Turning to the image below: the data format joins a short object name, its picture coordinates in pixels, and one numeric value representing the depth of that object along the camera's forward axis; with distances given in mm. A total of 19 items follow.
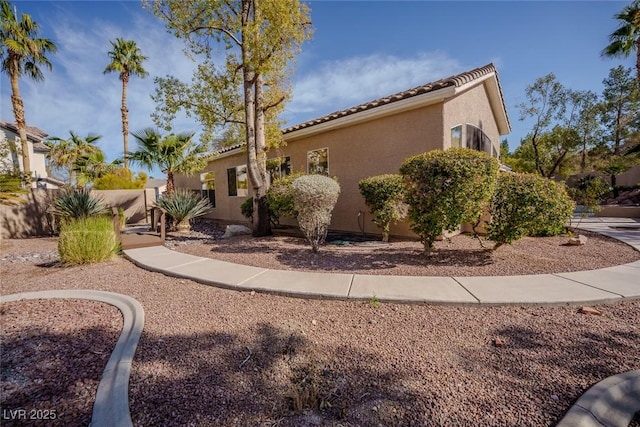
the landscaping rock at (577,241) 6684
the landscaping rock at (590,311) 3250
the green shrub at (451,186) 5066
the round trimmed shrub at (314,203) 6137
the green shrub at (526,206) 5109
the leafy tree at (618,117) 21706
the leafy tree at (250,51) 7645
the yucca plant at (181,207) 10234
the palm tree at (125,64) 21266
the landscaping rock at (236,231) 9788
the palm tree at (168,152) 11742
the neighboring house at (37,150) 19844
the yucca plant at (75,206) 9836
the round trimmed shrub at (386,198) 7156
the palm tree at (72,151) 18062
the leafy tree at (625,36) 13875
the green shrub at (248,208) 11328
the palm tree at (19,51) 13633
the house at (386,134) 7512
